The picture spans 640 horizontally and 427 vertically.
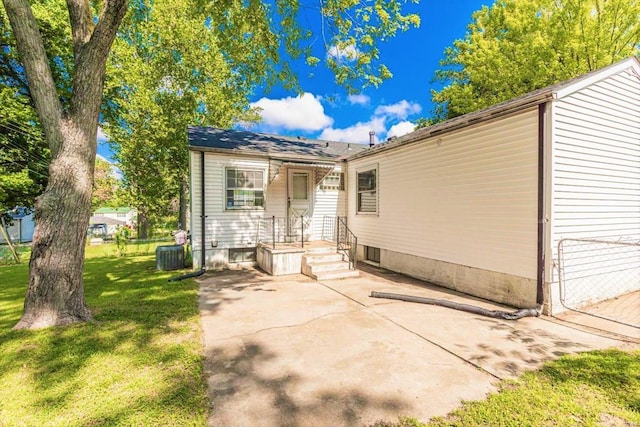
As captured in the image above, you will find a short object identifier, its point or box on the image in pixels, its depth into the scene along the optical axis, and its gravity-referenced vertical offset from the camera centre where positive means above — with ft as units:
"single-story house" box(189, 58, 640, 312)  16.35 +1.67
